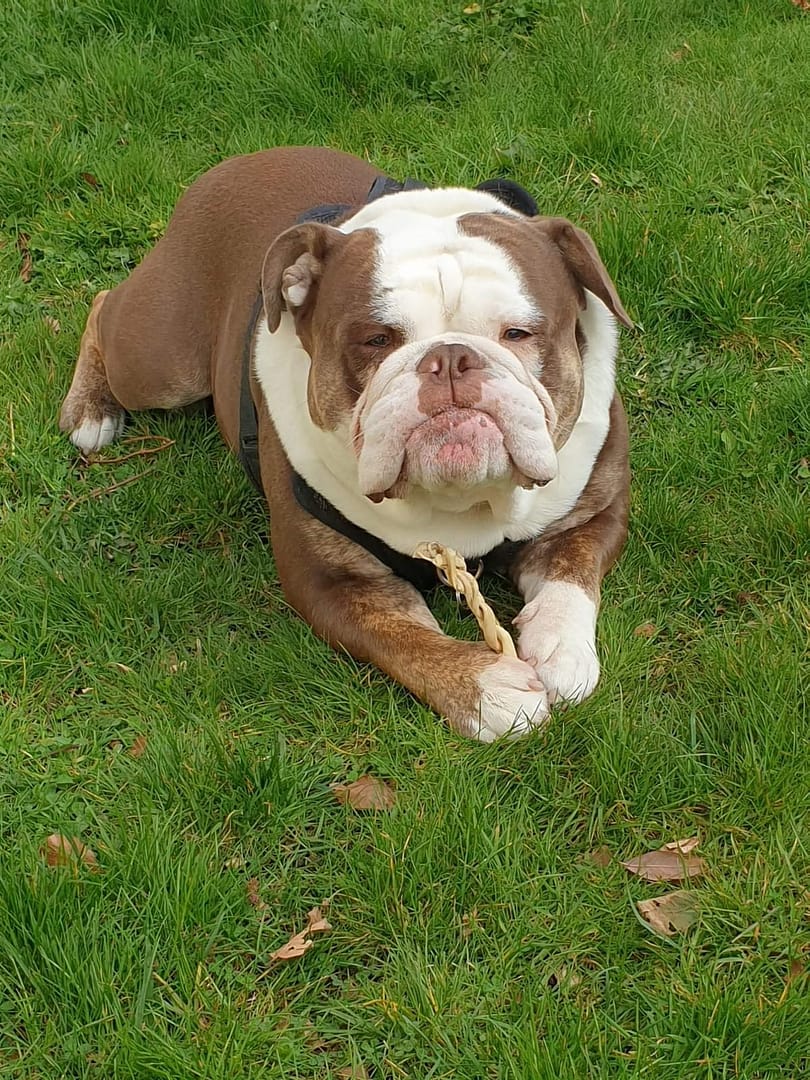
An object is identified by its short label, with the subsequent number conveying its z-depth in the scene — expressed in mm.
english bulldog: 2803
